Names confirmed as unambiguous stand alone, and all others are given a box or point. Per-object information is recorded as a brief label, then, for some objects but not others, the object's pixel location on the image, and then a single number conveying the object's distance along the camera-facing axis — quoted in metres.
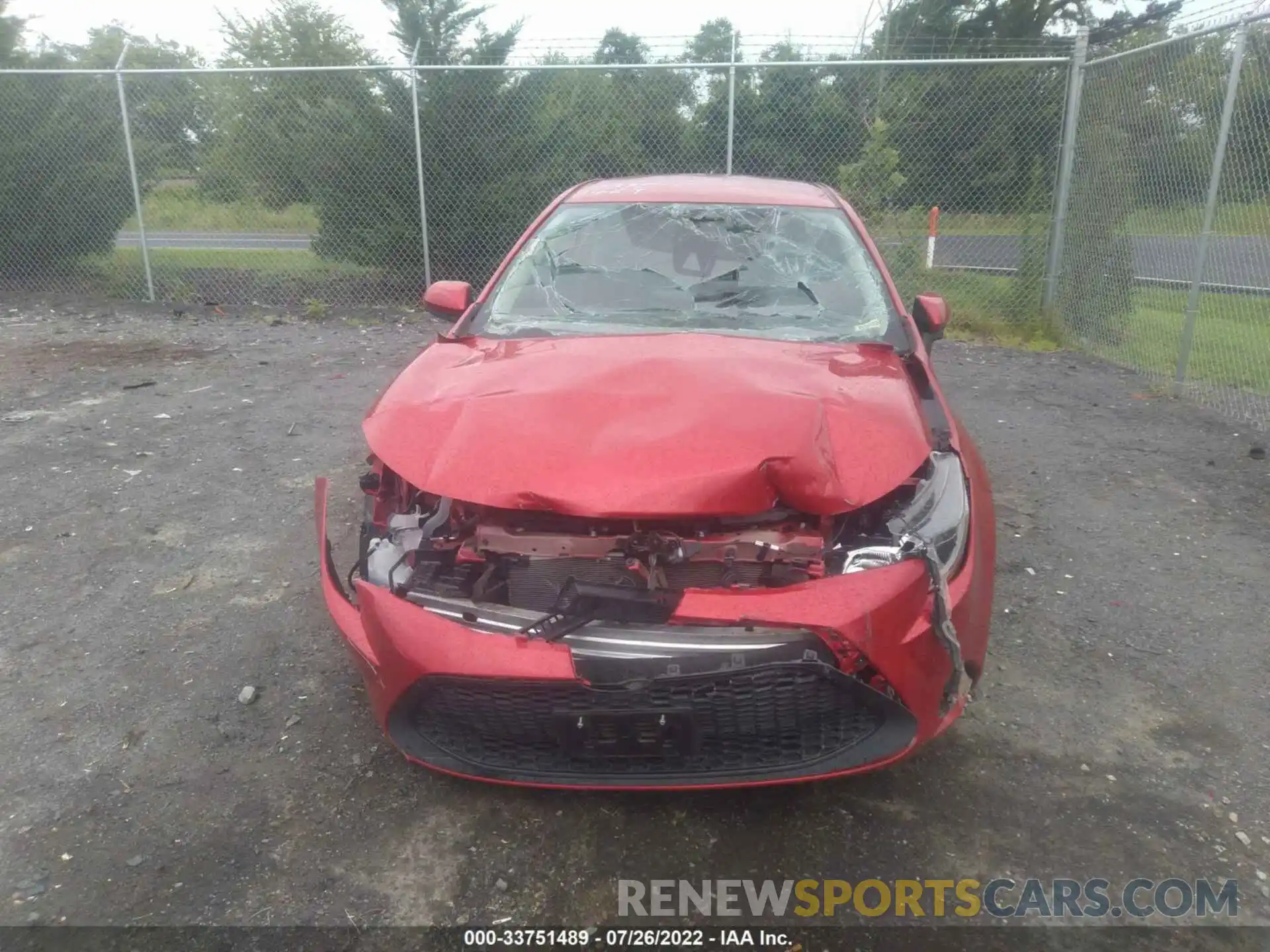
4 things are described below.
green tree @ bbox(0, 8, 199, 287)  9.39
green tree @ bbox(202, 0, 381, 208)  9.05
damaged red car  2.07
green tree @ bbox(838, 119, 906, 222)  8.33
